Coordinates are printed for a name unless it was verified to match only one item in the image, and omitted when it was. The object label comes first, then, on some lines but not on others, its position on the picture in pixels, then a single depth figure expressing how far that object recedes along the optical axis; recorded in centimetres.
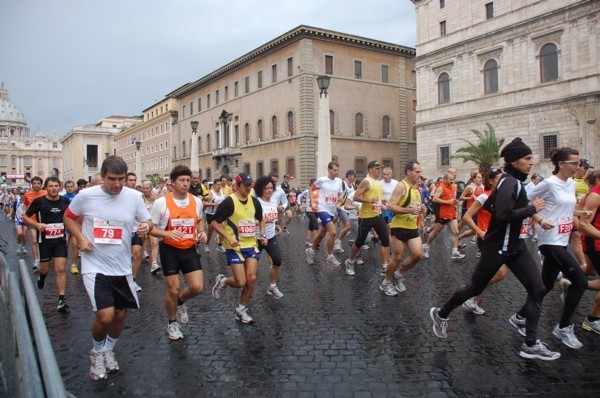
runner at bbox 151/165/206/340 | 553
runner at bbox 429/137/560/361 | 472
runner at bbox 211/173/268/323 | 620
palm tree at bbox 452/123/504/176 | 2967
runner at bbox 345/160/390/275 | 879
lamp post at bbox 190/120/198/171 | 3484
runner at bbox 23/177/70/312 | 747
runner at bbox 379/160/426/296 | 731
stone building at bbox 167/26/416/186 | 4269
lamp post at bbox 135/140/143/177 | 4188
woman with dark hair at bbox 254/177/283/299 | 736
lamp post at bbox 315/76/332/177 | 1944
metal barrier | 195
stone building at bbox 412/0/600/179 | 2916
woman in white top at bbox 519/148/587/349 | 511
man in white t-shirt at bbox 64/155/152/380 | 445
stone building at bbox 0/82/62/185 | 15550
